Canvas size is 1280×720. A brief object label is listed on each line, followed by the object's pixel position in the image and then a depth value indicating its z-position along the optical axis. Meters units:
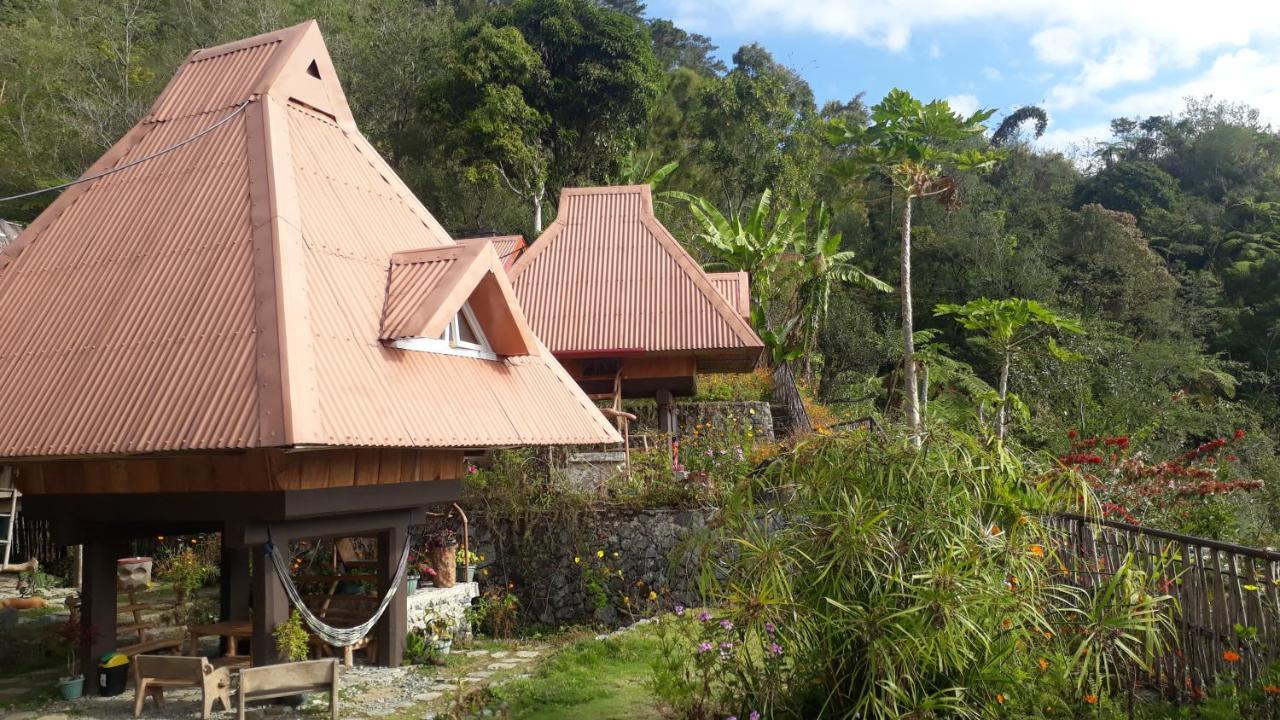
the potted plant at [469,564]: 12.41
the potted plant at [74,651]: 9.21
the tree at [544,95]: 26.95
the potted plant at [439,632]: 10.93
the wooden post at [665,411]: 17.33
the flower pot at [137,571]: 15.02
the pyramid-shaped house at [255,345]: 8.02
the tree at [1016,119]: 49.62
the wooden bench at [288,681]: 7.50
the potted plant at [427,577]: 11.92
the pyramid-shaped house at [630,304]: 16.50
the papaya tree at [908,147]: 14.95
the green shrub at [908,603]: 5.44
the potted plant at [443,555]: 11.99
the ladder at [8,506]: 9.45
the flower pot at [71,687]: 9.19
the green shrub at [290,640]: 8.45
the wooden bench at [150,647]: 9.77
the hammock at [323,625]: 8.47
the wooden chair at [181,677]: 7.88
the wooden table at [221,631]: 9.56
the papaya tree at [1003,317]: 15.60
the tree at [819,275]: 24.33
